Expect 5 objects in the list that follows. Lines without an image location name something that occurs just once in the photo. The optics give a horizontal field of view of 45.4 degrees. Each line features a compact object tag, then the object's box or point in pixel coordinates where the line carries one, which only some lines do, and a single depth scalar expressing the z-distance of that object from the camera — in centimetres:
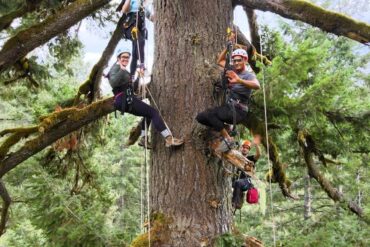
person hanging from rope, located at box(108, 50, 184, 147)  495
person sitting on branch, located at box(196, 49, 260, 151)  471
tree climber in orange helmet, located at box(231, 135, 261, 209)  768
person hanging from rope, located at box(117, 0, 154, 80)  547
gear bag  632
